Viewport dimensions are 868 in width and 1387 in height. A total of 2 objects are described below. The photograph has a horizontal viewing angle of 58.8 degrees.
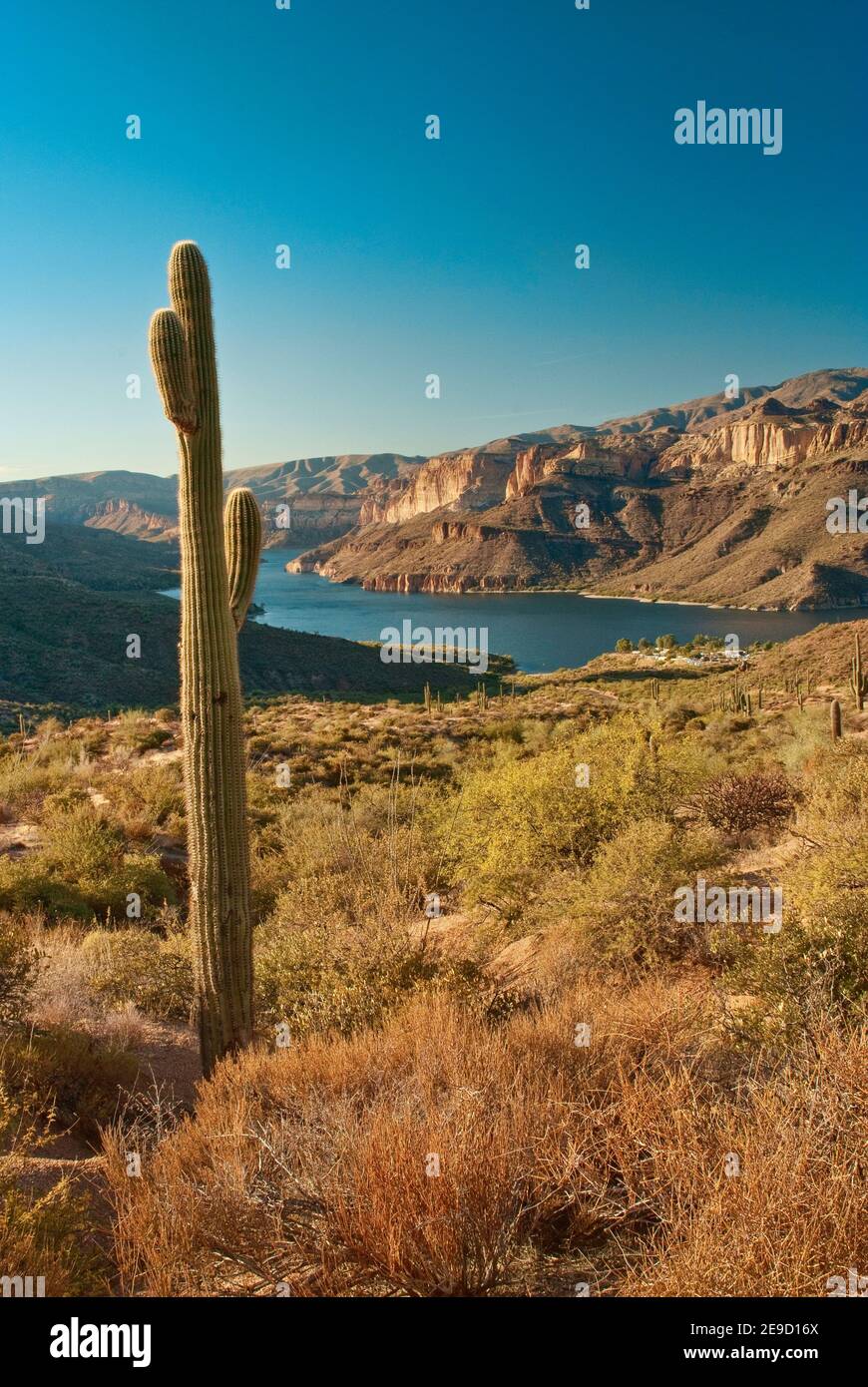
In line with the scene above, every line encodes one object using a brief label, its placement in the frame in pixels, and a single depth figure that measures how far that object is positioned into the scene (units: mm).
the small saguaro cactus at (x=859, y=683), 21797
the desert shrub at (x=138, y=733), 18359
